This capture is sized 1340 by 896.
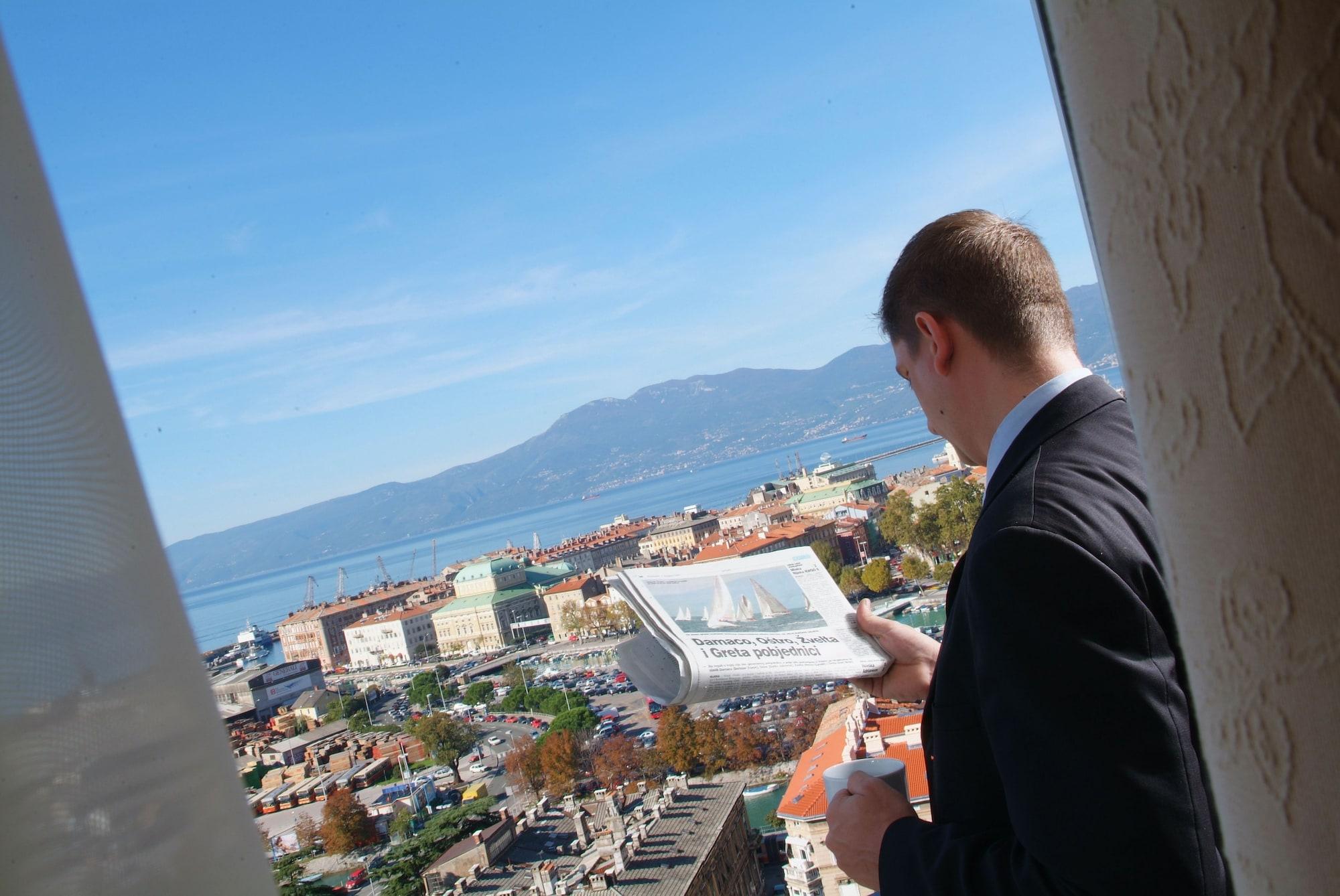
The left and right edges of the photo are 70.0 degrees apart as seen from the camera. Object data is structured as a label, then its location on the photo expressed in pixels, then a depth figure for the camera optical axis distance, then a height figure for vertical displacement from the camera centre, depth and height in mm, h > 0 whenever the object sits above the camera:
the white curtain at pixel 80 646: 392 -36
